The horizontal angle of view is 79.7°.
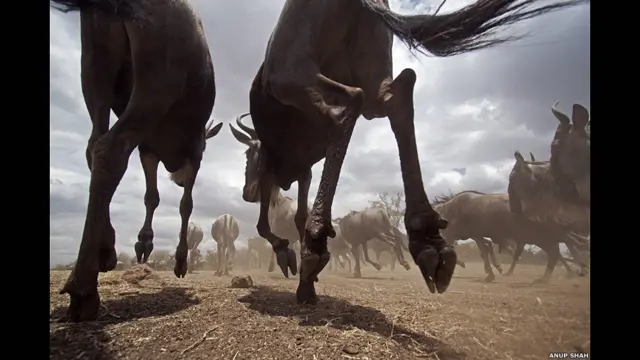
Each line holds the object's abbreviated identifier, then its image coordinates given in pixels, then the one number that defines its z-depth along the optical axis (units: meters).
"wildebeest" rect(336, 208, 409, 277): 12.55
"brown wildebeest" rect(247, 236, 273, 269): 14.54
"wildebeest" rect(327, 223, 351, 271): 15.83
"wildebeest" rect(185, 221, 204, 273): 14.35
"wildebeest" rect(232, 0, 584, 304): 2.14
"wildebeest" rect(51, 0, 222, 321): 2.29
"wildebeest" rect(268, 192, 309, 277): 11.52
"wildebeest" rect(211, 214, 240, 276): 14.15
